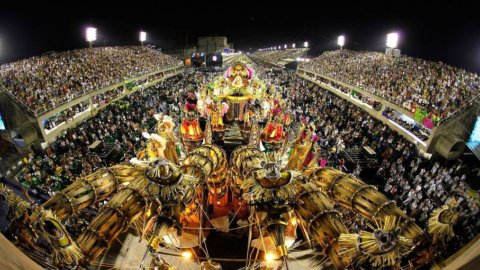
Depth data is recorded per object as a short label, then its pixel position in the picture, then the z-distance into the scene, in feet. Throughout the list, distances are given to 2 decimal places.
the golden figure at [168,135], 28.11
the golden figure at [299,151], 27.91
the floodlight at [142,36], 182.04
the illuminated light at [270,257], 17.53
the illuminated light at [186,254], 19.55
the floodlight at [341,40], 178.09
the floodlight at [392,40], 114.01
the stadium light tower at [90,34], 119.91
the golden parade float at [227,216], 14.01
